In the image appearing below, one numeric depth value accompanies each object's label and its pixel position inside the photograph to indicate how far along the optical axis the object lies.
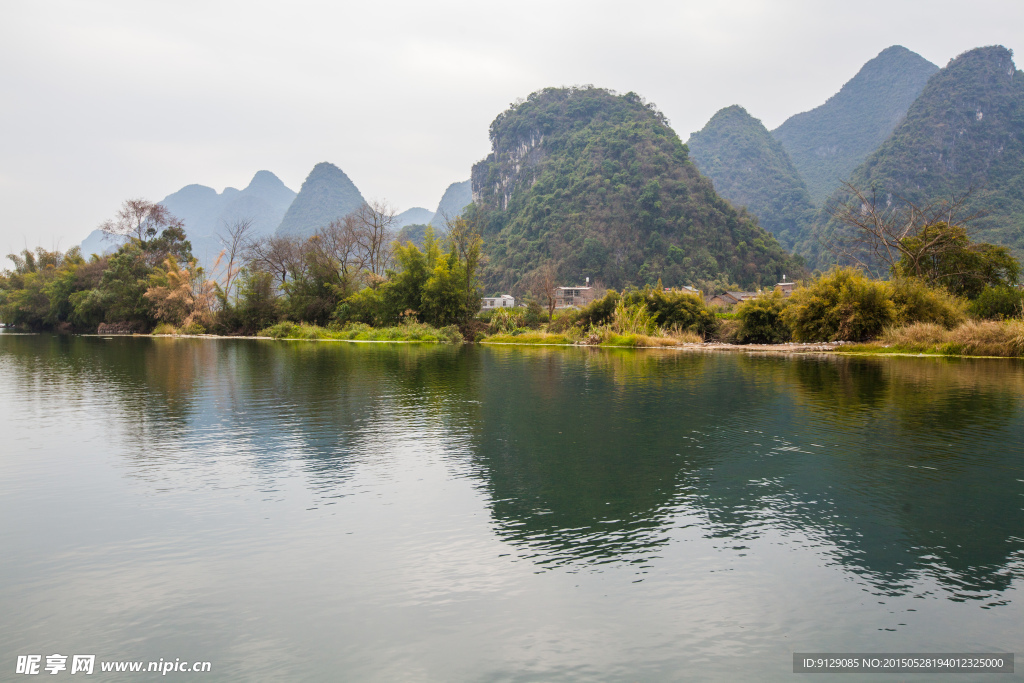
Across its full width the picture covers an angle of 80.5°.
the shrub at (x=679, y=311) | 33.66
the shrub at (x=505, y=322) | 39.22
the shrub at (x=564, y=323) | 36.47
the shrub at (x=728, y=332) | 32.37
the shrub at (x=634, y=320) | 32.12
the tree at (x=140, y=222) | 52.59
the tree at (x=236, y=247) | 53.41
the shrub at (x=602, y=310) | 34.62
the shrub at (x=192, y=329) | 45.75
